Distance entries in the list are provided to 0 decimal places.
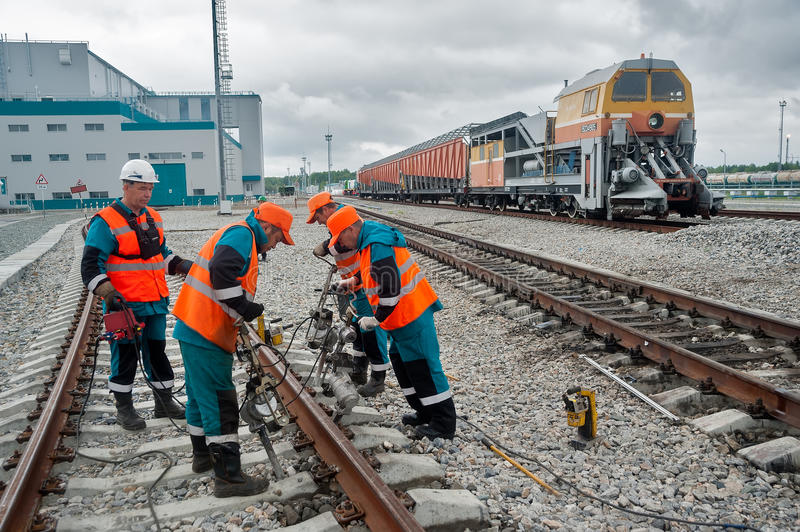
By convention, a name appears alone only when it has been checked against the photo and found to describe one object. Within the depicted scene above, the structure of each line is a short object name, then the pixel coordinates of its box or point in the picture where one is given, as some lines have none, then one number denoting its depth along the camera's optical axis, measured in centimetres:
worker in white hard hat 423
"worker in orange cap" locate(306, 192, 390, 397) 485
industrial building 5269
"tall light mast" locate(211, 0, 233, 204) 2814
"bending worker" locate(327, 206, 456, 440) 392
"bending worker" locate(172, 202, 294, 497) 331
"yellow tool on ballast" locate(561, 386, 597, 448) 392
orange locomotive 1420
